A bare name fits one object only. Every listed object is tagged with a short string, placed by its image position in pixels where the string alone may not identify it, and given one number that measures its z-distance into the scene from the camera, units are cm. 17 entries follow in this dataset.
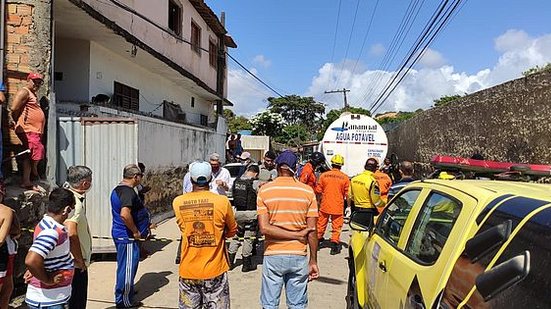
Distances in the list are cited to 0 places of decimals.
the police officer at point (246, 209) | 700
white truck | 1238
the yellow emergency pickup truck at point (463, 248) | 168
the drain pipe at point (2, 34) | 665
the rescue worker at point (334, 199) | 826
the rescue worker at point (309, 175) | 895
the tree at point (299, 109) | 6856
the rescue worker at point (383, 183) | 827
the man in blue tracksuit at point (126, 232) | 529
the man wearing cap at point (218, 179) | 727
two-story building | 692
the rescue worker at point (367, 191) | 765
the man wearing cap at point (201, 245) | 383
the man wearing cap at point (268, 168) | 752
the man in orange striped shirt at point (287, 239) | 403
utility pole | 4866
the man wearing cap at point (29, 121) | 631
